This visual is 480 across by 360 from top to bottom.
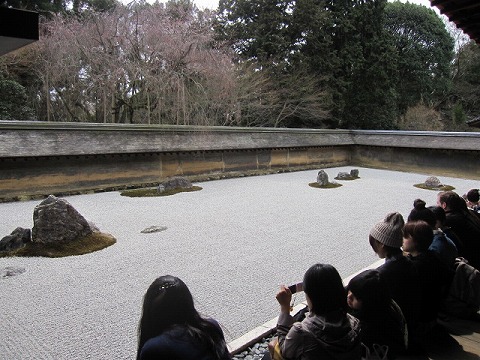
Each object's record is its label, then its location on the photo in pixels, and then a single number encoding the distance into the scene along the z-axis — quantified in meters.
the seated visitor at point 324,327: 1.75
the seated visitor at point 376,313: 2.03
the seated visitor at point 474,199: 5.05
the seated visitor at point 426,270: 2.67
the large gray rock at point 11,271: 4.53
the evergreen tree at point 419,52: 25.89
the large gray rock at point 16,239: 5.33
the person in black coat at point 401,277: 2.40
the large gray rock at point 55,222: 5.46
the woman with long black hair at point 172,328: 1.50
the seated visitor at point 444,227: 3.51
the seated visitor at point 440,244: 2.95
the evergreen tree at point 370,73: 21.22
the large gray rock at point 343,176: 12.97
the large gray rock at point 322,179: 11.60
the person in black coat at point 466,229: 3.57
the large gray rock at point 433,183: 11.85
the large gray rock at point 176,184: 10.19
